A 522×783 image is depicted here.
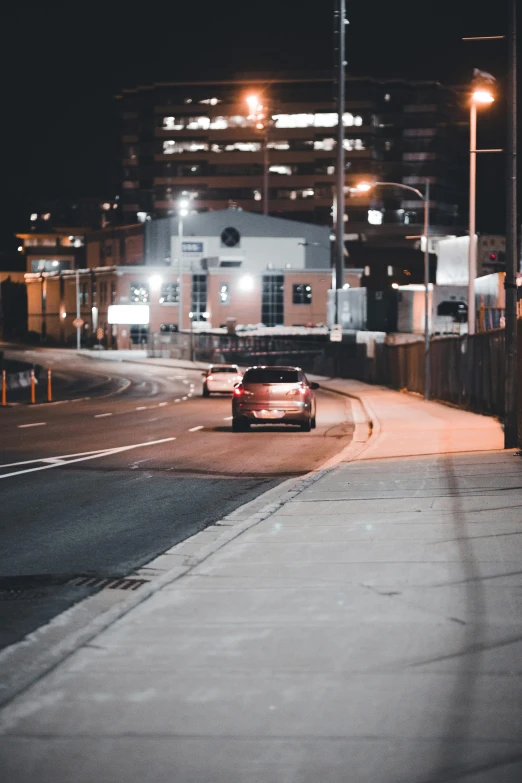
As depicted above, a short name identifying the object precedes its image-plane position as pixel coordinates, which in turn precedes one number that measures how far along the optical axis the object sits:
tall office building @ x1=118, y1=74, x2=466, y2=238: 154.62
